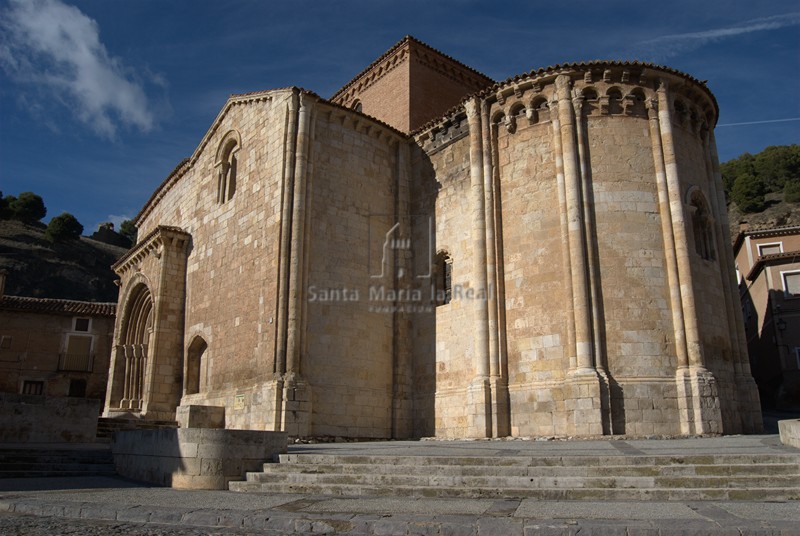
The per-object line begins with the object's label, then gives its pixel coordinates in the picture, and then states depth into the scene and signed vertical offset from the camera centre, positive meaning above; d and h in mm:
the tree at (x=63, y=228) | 55875 +17070
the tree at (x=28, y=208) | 59969 +20188
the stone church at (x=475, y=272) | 14203 +3762
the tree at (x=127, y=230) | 77675 +23735
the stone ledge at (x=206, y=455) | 9352 -417
